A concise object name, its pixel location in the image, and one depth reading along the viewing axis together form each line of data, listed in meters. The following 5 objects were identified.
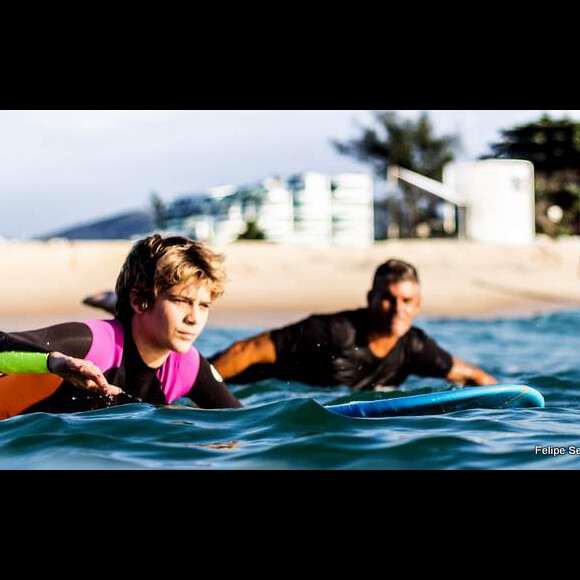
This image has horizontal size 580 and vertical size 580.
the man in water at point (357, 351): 7.67
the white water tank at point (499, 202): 28.50
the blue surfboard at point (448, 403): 5.69
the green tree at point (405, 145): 44.16
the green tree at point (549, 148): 34.09
